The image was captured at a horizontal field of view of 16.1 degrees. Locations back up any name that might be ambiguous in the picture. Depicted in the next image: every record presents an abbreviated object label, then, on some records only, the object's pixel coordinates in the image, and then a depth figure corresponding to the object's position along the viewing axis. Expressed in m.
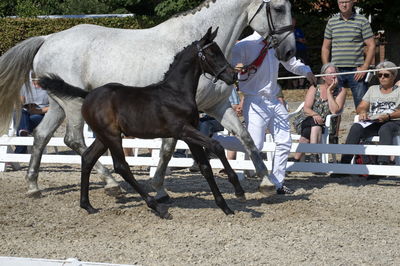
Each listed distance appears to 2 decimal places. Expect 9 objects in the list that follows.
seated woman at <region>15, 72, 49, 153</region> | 20.73
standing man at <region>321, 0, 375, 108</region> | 19.03
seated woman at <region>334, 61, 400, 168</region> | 17.41
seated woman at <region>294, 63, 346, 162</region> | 18.40
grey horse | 14.42
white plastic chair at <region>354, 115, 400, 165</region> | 17.47
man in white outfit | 15.13
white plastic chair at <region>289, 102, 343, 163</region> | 18.68
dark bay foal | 12.95
